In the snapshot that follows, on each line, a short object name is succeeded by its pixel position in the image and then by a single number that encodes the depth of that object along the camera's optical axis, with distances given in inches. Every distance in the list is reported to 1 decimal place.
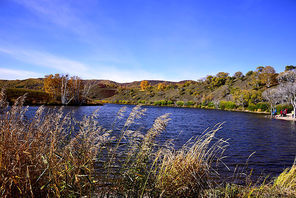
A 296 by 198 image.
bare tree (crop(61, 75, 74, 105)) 1715.7
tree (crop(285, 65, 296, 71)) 2452.5
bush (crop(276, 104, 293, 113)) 1385.3
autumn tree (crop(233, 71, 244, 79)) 3093.5
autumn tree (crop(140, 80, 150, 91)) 4597.4
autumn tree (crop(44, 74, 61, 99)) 1870.1
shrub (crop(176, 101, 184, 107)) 2429.9
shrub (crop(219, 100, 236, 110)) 1902.8
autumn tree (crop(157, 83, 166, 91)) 3810.0
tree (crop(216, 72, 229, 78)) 3280.0
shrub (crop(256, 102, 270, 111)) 1578.7
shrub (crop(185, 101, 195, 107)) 2365.9
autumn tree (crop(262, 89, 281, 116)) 1230.2
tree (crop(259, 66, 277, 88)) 2222.4
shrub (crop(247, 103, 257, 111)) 1651.3
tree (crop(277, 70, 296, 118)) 1051.5
